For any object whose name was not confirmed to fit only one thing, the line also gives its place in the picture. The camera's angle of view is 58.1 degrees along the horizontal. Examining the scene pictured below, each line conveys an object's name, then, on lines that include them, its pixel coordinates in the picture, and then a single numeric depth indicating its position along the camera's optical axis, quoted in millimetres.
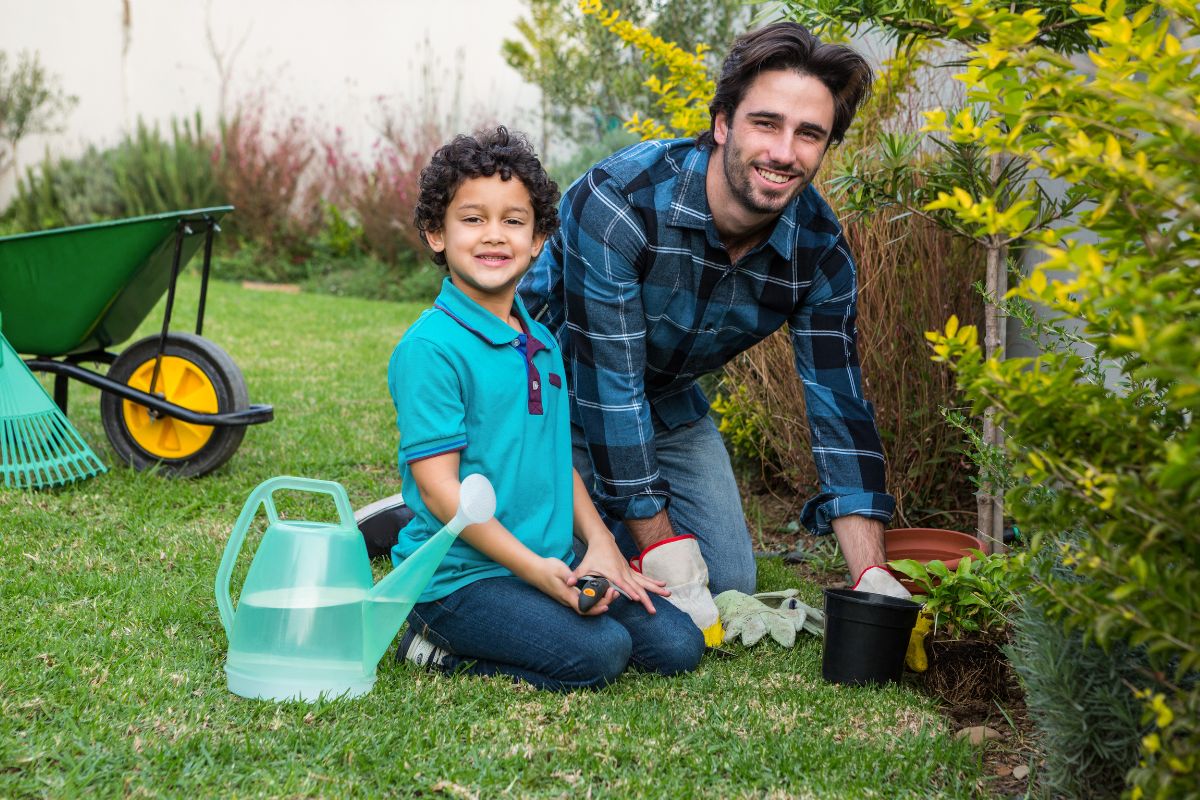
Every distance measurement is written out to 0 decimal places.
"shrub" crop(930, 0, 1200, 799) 1157
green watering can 1993
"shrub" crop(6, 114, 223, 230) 10969
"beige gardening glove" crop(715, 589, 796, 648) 2486
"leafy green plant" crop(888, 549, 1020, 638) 2170
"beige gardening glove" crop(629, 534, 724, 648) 2475
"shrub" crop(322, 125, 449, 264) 10445
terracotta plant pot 2633
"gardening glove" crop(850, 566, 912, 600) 2371
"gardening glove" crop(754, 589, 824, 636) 2561
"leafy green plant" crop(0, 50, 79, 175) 12445
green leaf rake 3244
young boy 2143
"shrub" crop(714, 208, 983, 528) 3266
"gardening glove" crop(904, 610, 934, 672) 2295
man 2432
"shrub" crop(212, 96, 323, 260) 10781
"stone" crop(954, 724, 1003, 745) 1990
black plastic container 2158
